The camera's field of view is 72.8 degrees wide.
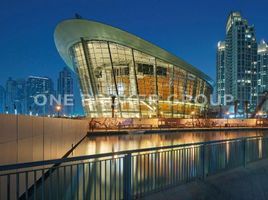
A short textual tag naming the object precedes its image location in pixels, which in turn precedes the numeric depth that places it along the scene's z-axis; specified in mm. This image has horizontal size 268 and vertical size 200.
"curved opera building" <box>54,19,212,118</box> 36126
